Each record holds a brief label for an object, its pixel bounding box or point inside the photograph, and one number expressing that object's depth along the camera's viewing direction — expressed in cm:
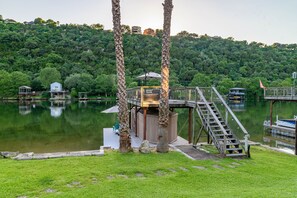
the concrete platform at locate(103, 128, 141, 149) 1446
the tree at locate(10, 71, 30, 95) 7025
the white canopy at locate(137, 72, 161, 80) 1688
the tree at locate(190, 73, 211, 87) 7606
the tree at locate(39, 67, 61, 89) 7362
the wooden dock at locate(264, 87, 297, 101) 2110
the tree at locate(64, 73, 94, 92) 7556
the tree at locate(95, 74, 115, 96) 7506
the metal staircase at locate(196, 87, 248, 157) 1002
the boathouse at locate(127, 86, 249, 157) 1035
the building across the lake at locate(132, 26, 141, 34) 12466
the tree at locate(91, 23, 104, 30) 14848
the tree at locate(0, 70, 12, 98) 6850
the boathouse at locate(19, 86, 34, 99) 7056
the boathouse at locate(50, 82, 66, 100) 7344
